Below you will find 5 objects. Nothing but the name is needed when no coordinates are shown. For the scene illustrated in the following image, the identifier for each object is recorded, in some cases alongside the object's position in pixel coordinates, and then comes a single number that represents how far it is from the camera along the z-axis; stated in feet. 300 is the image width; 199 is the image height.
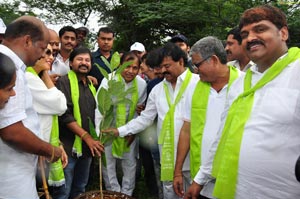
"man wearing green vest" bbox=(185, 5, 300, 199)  4.27
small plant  7.82
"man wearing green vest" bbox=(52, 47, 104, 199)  8.57
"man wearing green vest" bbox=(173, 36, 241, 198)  6.49
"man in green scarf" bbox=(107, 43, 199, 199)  7.84
